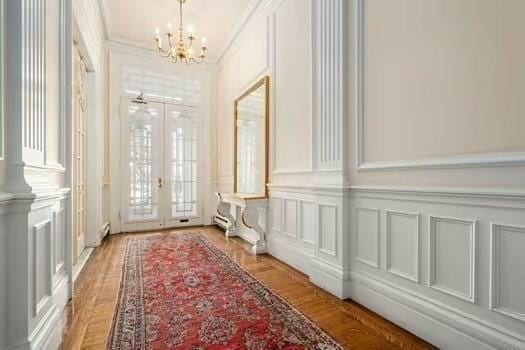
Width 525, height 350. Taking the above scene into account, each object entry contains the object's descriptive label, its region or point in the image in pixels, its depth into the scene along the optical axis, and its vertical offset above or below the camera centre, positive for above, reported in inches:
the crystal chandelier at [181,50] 127.9 +64.9
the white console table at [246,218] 137.6 -26.7
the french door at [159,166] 192.7 +6.3
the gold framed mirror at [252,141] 142.4 +20.3
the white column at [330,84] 89.0 +32.2
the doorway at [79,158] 123.7 +8.5
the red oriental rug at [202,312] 63.5 -40.7
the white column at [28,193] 52.2 -4.1
